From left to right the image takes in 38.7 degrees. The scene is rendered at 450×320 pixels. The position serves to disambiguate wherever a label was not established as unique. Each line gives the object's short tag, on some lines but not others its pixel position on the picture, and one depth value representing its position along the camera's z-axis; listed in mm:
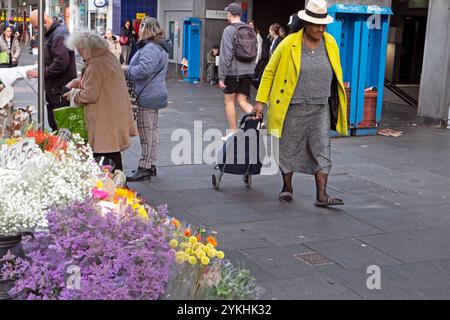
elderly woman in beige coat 5535
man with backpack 8367
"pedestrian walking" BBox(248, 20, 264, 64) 16069
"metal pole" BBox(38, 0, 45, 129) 4688
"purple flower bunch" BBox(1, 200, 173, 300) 2611
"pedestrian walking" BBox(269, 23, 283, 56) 13941
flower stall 2650
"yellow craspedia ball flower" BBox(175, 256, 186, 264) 2775
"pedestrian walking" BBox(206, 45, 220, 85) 17406
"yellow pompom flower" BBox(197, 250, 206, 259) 2826
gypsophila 2930
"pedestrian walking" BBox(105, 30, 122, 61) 16516
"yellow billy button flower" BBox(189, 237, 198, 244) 2971
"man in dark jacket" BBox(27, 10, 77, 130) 7074
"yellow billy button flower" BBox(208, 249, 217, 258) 2891
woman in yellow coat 5859
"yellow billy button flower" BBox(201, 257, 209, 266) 2791
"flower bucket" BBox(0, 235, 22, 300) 2942
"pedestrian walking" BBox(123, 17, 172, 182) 6461
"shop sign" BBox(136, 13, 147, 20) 24994
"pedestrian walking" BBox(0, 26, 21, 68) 12283
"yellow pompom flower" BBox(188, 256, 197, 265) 2779
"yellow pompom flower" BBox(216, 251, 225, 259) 2936
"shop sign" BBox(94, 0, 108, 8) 26375
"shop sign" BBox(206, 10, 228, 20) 18016
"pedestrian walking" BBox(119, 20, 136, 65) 20922
